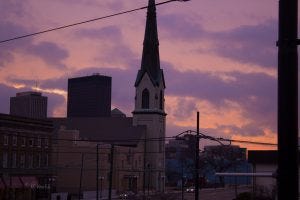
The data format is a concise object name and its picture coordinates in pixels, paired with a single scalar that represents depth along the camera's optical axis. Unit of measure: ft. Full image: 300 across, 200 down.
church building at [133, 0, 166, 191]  391.81
